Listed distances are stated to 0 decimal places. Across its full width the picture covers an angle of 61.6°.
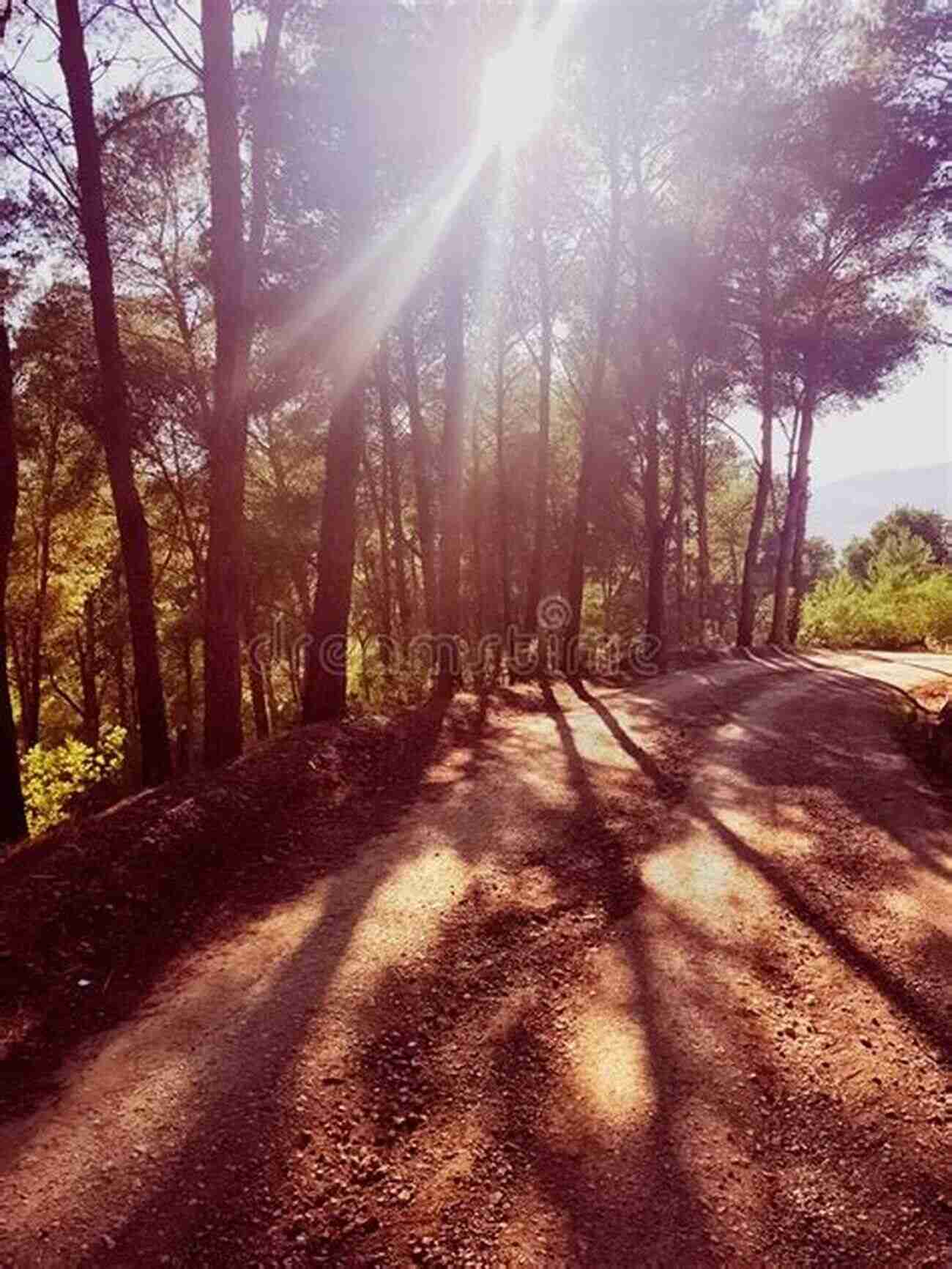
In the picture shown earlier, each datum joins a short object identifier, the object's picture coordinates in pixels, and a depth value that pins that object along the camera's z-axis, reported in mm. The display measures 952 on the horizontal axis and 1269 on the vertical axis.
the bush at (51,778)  13383
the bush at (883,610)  25344
